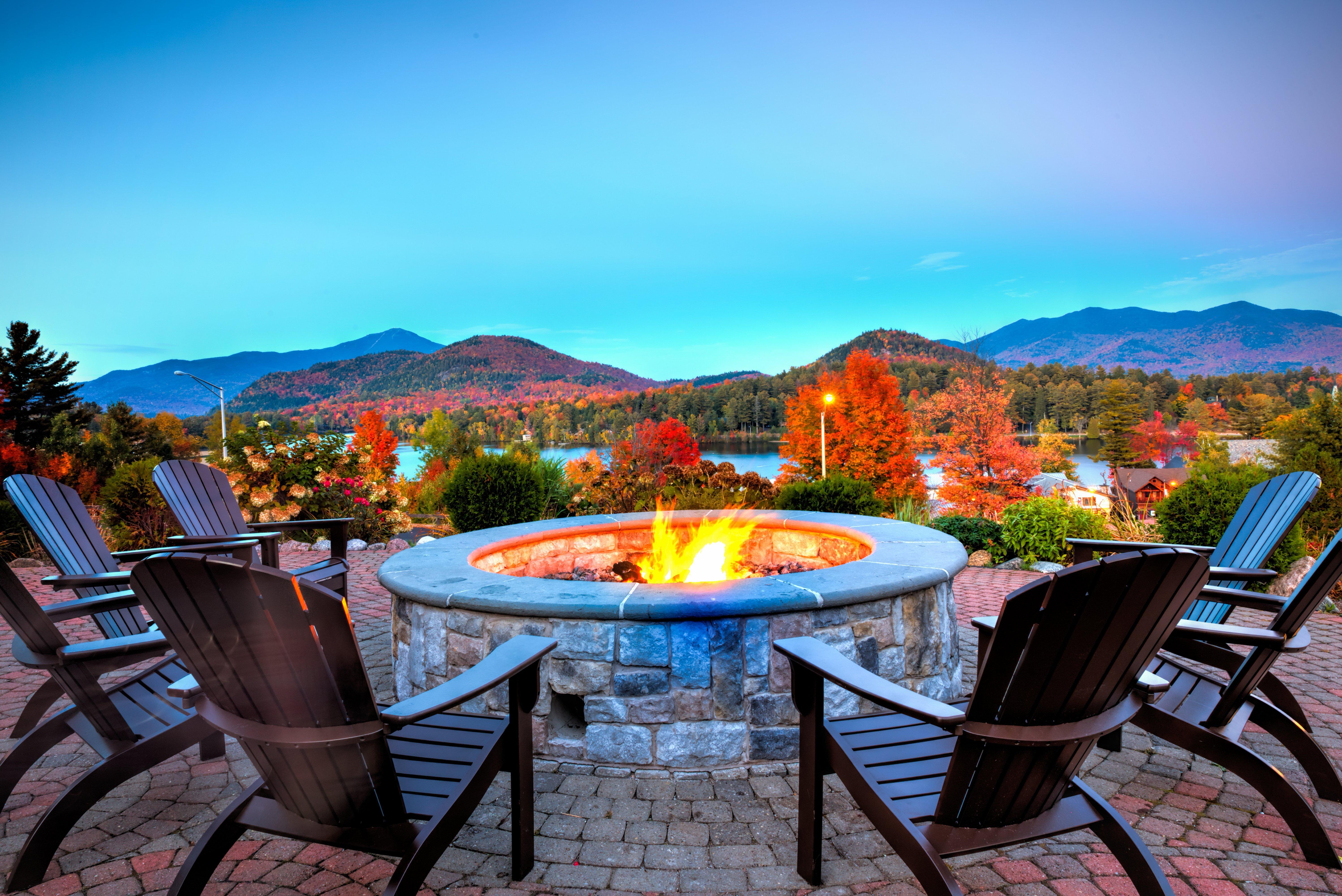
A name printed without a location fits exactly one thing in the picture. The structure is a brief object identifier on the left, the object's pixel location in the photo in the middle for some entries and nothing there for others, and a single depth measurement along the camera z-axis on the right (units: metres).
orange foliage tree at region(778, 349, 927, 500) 29.72
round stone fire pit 2.50
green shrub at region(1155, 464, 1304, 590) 5.60
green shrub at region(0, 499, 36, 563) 7.82
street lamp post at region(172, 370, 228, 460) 15.48
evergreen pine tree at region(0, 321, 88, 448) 25.89
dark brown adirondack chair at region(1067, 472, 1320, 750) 2.61
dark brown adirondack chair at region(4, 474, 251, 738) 2.80
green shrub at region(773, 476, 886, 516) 6.95
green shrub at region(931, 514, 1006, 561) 7.00
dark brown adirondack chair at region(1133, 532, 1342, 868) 1.96
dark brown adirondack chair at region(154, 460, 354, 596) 3.93
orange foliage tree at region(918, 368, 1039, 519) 28.39
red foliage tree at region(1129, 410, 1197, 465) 51.53
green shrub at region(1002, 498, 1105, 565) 6.55
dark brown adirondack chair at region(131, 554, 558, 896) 1.36
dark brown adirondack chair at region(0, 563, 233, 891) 1.97
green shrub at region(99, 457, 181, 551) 8.30
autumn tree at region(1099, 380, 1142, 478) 50.12
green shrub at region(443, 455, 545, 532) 8.09
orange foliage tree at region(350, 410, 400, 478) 26.80
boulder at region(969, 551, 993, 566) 6.89
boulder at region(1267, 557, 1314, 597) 5.32
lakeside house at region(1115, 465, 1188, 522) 38.28
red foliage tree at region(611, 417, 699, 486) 19.72
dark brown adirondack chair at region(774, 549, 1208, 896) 1.34
